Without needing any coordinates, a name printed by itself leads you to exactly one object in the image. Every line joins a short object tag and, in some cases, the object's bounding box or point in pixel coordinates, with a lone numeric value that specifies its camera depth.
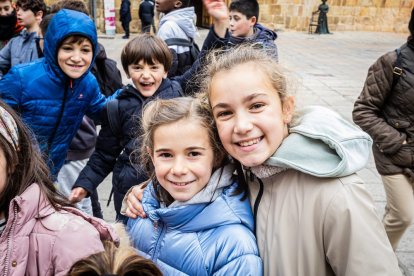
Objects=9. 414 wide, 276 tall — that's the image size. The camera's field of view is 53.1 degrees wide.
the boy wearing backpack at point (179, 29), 3.47
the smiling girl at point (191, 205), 1.43
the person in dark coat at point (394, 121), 2.58
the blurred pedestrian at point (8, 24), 4.18
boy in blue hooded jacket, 2.44
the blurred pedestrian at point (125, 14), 16.47
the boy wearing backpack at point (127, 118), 2.43
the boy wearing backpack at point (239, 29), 2.99
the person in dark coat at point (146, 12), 15.94
